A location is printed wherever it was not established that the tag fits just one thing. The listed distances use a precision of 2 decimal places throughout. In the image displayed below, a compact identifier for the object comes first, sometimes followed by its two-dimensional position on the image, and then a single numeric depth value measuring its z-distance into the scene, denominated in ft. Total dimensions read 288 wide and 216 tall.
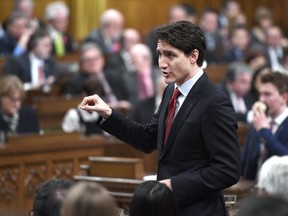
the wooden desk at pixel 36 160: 42.63
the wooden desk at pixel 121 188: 36.86
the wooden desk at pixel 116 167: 37.45
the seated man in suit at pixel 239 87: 59.82
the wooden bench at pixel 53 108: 56.59
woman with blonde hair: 47.80
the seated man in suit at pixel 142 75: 66.23
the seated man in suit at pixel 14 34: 71.36
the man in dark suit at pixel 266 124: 36.81
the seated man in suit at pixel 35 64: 64.10
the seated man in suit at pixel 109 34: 77.46
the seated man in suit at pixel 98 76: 63.67
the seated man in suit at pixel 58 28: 77.77
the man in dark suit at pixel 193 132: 23.66
